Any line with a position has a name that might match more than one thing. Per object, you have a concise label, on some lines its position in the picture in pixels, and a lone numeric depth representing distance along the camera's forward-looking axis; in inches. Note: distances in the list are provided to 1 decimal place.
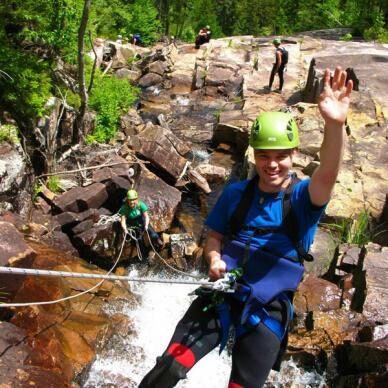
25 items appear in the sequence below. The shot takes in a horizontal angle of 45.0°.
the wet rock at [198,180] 549.3
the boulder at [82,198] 439.2
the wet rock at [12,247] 239.1
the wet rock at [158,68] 987.9
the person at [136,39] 1221.5
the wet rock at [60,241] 389.2
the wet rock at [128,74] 952.7
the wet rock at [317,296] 278.8
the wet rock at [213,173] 574.9
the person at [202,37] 1143.0
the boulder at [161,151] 547.8
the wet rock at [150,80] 958.4
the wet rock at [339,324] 251.6
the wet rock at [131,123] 647.1
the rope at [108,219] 422.0
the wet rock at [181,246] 432.5
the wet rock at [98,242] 407.8
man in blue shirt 125.5
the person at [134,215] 417.1
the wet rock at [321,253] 331.2
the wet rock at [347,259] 302.7
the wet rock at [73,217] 422.0
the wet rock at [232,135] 650.2
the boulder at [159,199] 473.1
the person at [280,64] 767.7
